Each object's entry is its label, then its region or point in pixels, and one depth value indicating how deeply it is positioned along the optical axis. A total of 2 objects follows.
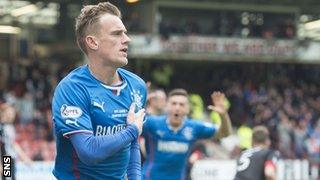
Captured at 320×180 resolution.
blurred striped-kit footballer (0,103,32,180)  20.95
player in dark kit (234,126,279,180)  16.28
